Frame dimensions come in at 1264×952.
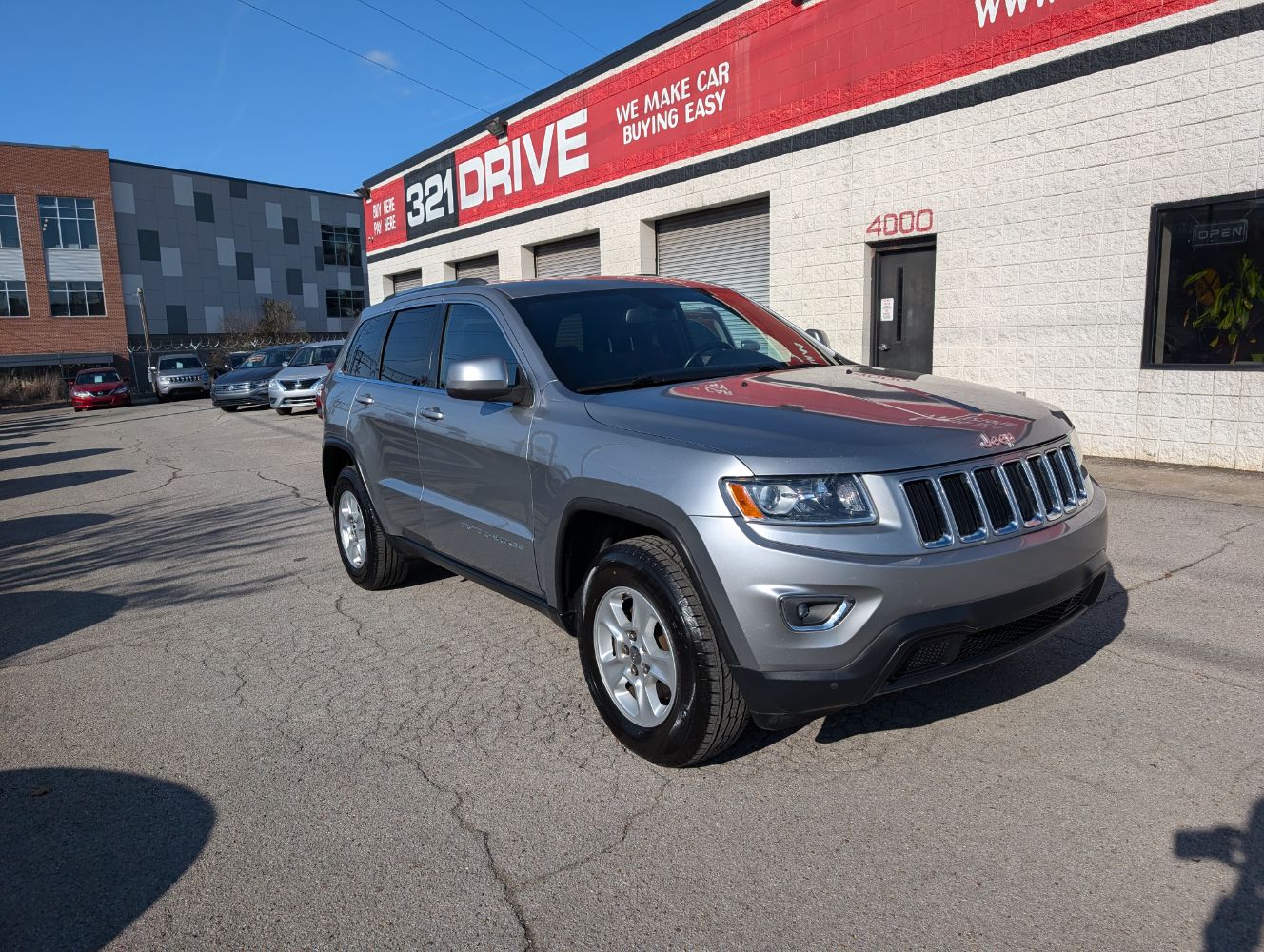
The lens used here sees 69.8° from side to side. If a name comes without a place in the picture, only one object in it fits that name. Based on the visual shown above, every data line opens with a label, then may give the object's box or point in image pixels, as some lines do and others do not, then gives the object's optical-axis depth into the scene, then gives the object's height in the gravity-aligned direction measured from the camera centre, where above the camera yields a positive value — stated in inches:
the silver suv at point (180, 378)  1214.3 -46.2
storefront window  319.6 +14.1
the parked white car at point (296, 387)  807.1 -40.5
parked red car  1205.1 -61.1
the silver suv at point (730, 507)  109.5 -23.8
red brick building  1895.9 +178.1
